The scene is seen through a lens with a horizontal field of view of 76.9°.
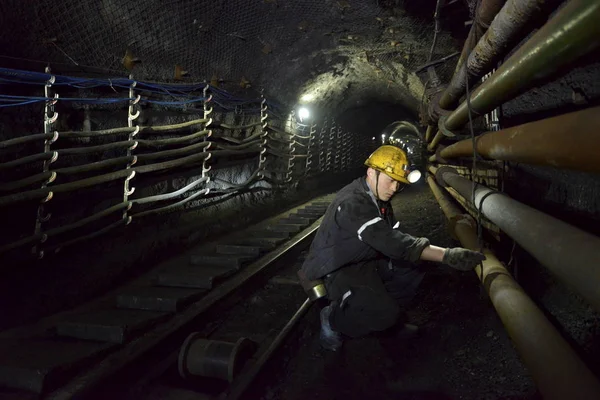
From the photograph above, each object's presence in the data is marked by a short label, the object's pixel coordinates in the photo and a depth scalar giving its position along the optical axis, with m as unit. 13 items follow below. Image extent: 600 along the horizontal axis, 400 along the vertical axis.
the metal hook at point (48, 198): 3.54
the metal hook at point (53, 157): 3.61
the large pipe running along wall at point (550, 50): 1.31
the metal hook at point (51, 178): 3.59
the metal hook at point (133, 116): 4.55
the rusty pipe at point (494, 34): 1.99
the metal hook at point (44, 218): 3.57
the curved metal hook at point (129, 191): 4.54
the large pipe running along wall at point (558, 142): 1.27
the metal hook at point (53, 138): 3.61
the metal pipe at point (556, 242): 1.23
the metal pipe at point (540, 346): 1.34
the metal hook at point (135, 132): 4.58
